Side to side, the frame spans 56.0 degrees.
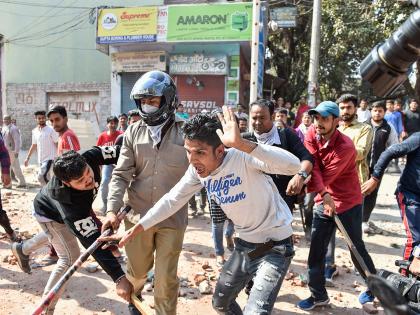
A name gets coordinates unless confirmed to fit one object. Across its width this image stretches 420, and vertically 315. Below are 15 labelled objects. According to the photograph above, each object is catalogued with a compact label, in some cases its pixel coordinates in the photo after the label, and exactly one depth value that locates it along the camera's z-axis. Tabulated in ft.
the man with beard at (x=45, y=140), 20.10
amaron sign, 39.04
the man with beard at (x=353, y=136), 13.48
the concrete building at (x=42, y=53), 54.75
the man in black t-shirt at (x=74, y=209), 8.21
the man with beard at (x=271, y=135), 11.34
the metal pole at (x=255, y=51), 22.09
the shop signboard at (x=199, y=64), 41.83
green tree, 40.74
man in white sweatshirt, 7.25
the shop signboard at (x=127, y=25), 41.83
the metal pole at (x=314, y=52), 31.24
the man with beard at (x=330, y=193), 10.97
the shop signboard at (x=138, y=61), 43.68
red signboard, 42.98
